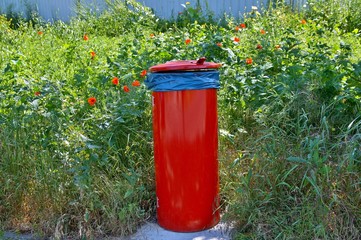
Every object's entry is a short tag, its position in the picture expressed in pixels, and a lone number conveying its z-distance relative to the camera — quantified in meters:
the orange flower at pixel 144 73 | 4.33
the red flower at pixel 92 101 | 3.96
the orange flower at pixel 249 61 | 4.62
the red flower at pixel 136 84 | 4.09
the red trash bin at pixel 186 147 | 3.46
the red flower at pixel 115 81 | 4.20
